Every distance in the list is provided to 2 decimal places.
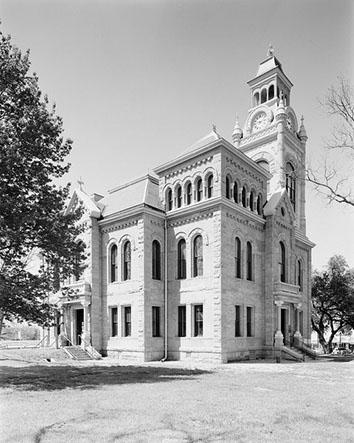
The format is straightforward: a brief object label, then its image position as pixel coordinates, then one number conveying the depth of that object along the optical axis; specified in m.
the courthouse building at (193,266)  24.94
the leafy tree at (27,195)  14.38
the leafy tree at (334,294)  42.44
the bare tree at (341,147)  16.05
